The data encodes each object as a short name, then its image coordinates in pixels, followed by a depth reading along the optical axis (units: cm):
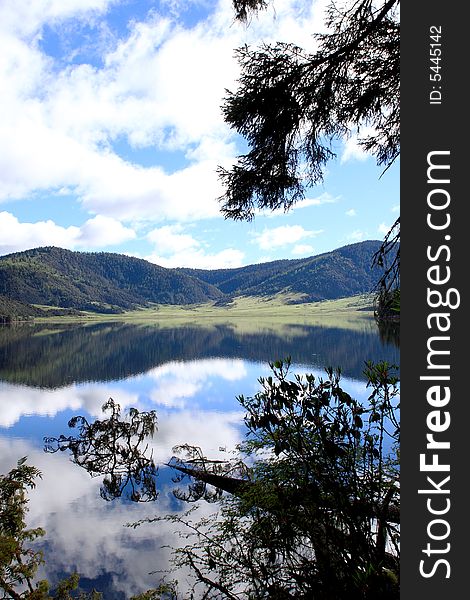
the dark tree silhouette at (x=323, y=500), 294
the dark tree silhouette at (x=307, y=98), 430
